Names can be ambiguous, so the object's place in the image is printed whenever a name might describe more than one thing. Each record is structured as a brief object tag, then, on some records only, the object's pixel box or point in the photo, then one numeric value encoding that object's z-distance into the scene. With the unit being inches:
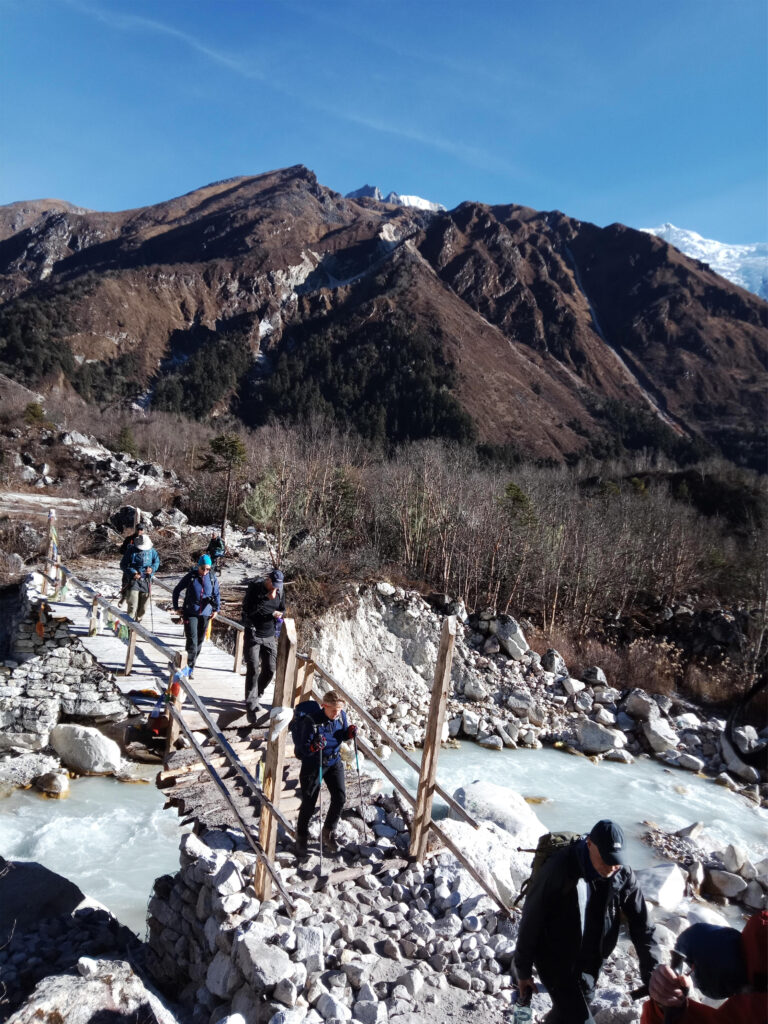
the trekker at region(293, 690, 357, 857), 224.1
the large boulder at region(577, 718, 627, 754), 597.3
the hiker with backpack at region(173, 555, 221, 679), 351.3
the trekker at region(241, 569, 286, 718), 313.7
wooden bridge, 222.4
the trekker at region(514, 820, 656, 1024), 132.7
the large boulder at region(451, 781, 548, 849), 360.5
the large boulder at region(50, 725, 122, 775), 411.2
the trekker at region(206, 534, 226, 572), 409.5
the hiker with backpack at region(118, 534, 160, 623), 456.1
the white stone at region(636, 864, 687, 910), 299.6
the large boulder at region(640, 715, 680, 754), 608.7
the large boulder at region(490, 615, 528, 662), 730.8
